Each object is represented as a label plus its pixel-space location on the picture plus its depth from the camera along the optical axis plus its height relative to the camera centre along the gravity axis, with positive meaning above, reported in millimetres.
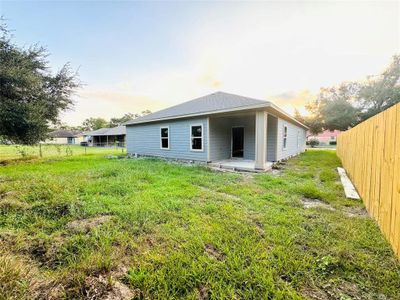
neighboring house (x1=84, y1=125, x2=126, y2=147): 31772 +651
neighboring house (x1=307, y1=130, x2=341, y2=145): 44662 +1214
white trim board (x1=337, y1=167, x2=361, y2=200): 4157 -1159
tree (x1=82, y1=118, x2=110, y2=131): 56688 +5344
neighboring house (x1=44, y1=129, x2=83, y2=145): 49562 +848
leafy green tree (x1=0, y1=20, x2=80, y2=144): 8711 +2475
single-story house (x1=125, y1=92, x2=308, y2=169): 7407 +520
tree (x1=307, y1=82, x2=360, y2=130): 22062 +4210
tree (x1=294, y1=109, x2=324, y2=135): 24156 +2417
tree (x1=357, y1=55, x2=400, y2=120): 19547 +5481
